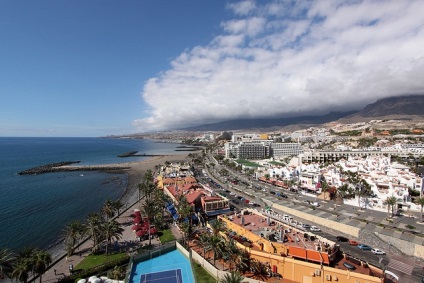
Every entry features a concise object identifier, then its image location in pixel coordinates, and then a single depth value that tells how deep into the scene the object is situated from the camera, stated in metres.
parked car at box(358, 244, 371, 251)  38.22
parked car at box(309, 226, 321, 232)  45.16
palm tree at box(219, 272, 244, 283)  23.59
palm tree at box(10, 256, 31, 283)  26.66
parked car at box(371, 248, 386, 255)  36.80
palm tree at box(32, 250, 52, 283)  27.76
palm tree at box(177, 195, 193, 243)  44.12
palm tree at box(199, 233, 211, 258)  31.25
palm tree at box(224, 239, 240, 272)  28.02
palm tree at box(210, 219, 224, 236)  33.88
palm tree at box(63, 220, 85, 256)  37.00
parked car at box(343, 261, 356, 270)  25.84
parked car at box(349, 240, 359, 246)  39.67
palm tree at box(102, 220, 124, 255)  37.19
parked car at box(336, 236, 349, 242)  41.12
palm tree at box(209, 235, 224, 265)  29.10
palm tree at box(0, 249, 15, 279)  27.17
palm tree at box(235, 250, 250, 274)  28.12
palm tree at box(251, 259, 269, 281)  27.55
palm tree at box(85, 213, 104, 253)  37.69
